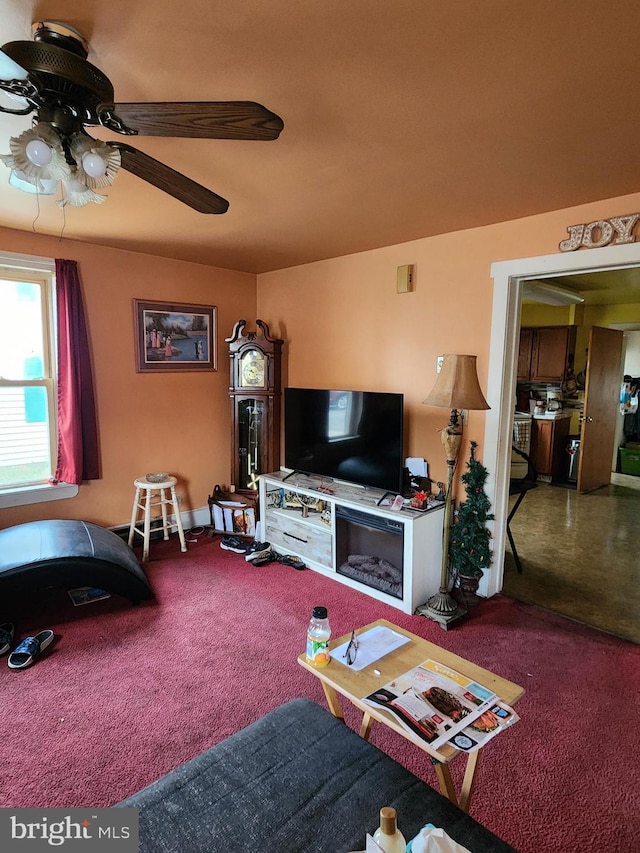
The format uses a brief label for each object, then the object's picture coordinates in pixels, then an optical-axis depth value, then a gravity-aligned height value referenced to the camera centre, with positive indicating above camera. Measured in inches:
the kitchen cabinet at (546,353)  237.3 +12.9
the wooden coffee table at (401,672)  54.0 -39.6
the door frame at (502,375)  107.3 +0.5
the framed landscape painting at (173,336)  152.4 +11.7
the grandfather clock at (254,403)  158.4 -10.4
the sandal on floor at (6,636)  96.6 -56.3
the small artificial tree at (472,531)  115.0 -37.5
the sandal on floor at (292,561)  139.4 -55.7
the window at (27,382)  131.0 -3.8
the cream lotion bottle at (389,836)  38.2 -37.3
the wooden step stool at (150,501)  141.9 -41.7
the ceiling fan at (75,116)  45.5 +26.7
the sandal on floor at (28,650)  92.5 -56.4
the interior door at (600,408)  207.3 -13.1
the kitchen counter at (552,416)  235.1 -18.9
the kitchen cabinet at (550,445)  234.8 -33.6
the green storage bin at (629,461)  250.2 -43.3
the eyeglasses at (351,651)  65.6 -39.0
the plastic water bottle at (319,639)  64.9 -36.6
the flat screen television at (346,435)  123.5 -17.3
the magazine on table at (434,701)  53.0 -39.1
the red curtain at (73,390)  133.7 -5.9
